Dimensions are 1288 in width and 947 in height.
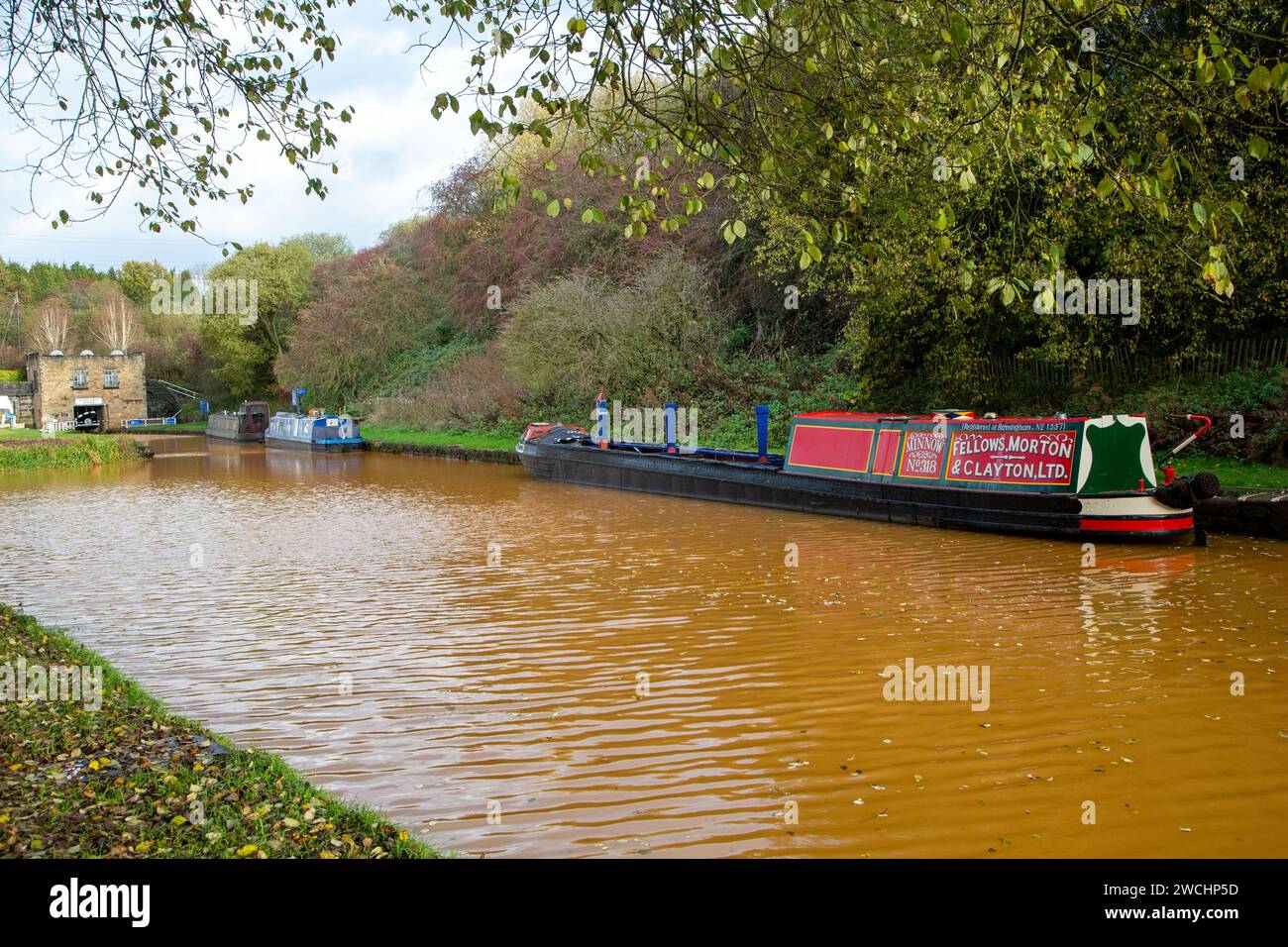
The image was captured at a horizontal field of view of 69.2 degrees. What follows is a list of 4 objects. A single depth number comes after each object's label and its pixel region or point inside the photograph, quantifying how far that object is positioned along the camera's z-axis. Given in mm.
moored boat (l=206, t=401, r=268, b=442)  40656
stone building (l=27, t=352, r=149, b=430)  48500
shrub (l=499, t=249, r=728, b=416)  23891
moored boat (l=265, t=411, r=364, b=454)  31562
